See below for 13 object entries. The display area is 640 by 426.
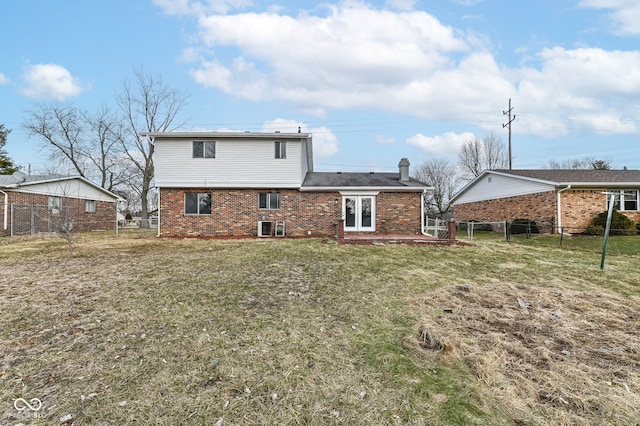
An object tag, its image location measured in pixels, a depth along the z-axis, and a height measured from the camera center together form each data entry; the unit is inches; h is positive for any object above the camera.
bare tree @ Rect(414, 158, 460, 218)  1414.5 +164.4
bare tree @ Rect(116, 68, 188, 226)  1076.2 +380.1
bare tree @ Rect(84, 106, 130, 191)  1120.2 +241.3
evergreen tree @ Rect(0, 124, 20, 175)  1124.5 +198.2
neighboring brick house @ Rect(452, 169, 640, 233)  636.1 +38.8
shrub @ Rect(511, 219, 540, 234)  658.4 -30.1
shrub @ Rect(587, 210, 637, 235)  596.4 -22.8
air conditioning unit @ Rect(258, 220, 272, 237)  574.2 -29.1
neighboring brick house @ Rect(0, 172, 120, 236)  645.9 +24.3
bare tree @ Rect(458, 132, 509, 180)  1441.9 +273.9
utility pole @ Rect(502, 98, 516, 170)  1052.5 +325.8
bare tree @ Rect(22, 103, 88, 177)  1058.7 +288.9
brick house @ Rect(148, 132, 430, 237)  566.3 +34.8
